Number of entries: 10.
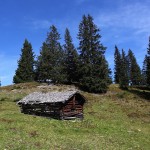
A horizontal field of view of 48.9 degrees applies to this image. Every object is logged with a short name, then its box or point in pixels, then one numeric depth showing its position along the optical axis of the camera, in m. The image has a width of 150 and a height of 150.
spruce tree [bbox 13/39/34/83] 49.80
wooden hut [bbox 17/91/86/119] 22.99
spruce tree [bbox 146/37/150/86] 44.62
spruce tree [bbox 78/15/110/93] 38.49
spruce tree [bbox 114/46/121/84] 62.83
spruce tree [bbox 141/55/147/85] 65.56
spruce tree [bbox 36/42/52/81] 42.27
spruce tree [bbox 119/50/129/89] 56.08
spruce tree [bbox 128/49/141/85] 64.09
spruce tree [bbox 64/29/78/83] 44.68
